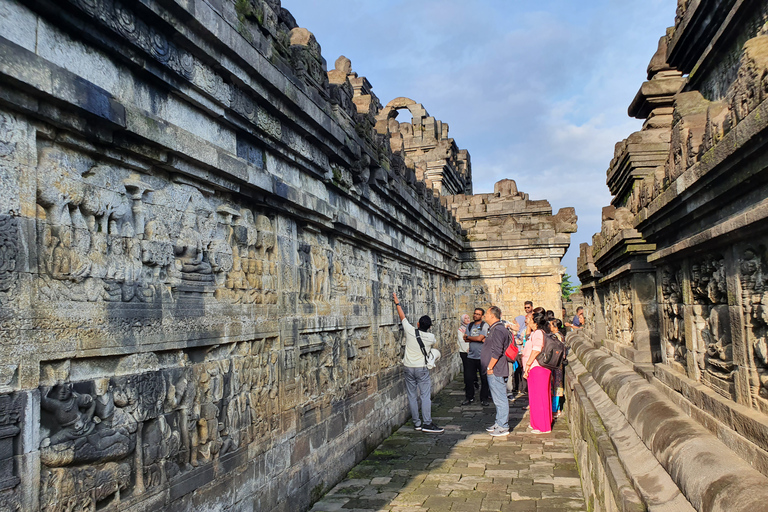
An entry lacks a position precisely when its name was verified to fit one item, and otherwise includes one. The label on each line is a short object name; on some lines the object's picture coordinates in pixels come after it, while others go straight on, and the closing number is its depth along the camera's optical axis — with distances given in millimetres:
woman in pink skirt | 8125
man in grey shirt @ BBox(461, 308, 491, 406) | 10492
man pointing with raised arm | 8281
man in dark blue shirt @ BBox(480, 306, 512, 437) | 8125
